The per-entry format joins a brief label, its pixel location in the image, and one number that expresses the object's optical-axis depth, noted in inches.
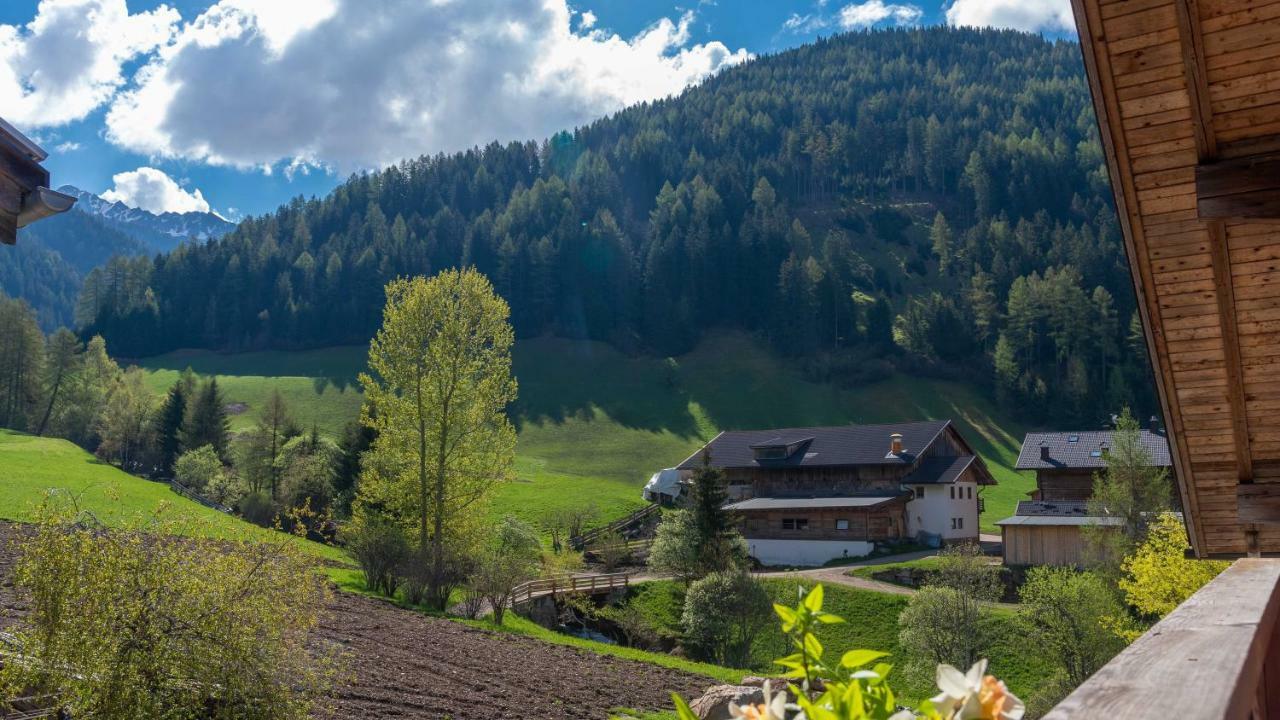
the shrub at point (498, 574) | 1101.1
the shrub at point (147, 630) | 374.0
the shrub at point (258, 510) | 1710.1
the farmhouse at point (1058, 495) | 1657.2
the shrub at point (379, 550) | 1136.8
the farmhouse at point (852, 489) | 2068.2
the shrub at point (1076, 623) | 1047.0
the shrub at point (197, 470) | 2117.4
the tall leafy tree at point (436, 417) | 1174.3
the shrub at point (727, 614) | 1211.2
